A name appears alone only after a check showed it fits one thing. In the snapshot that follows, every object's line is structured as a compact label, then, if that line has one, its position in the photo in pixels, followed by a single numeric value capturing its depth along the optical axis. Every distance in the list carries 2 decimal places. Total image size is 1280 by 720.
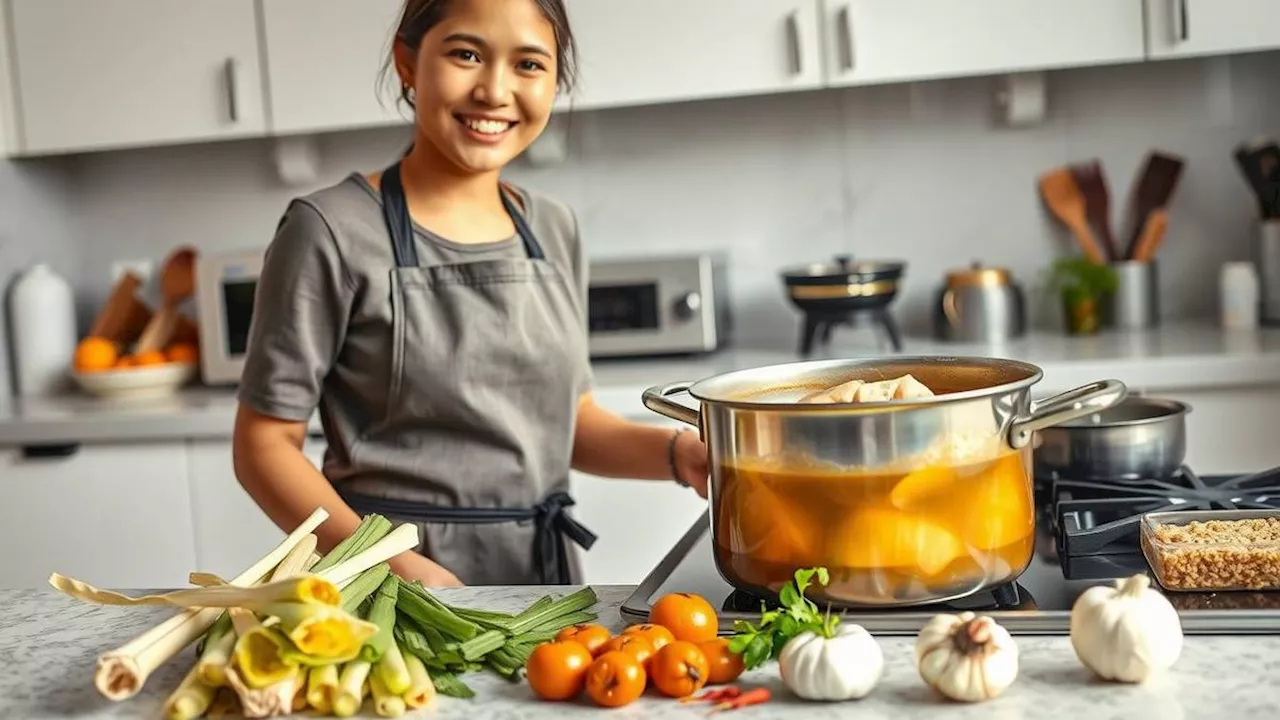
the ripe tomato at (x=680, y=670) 0.89
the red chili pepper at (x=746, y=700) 0.88
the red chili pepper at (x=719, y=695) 0.89
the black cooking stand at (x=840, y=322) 2.69
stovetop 0.98
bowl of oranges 2.87
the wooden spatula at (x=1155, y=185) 2.88
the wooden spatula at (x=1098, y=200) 2.90
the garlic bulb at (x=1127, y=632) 0.85
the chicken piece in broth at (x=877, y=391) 0.99
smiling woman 1.45
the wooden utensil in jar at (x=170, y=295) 3.05
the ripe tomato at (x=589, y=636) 0.93
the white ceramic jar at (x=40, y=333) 3.04
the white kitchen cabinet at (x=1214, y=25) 2.52
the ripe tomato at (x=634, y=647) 0.90
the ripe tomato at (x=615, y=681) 0.88
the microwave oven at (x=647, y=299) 2.73
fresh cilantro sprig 0.90
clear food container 0.99
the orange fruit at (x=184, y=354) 2.99
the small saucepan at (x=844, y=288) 2.66
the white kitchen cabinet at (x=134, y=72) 2.84
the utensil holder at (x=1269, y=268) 2.74
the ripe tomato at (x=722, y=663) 0.92
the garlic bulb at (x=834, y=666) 0.86
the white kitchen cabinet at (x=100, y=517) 2.66
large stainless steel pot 0.94
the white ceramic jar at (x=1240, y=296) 2.73
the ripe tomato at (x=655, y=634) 0.92
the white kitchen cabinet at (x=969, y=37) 2.57
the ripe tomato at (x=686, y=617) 0.95
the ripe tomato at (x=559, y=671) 0.90
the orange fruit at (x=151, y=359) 2.94
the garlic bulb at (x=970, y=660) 0.85
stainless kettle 2.72
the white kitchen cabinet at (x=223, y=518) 2.64
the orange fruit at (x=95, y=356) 2.91
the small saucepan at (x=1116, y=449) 1.33
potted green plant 2.79
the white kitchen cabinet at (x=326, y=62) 2.77
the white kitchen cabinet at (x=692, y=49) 2.65
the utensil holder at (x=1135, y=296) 2.82
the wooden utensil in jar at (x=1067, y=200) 2.92
